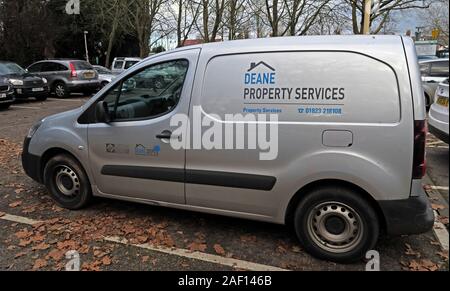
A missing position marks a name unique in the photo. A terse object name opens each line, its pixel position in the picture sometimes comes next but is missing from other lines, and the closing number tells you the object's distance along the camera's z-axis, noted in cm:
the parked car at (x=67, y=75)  1608
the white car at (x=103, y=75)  1831
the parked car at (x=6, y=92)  1211
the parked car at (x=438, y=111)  505
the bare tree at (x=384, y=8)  2090
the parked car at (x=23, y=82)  1331
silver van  294
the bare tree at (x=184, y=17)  1906
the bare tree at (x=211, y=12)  1623
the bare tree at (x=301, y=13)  1817
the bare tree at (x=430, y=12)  2101
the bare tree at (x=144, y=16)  2120
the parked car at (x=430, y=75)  1127
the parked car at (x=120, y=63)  2031
